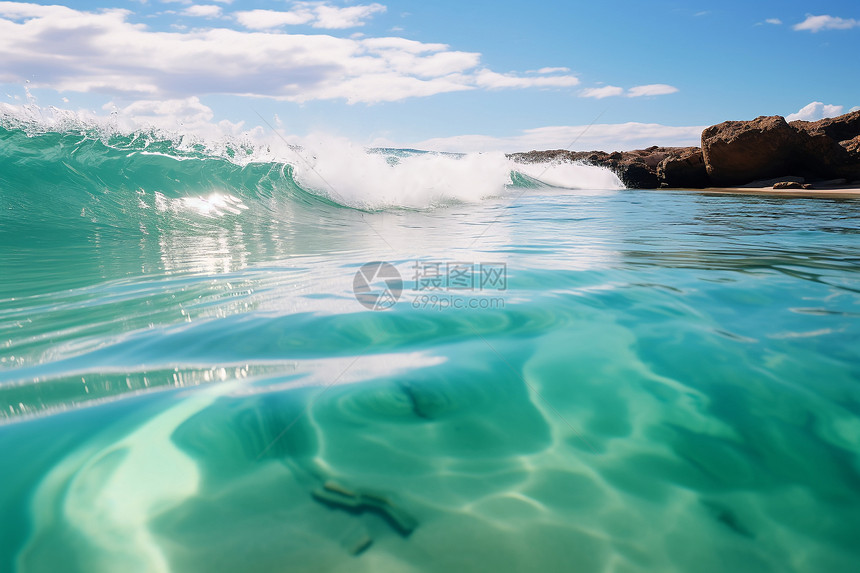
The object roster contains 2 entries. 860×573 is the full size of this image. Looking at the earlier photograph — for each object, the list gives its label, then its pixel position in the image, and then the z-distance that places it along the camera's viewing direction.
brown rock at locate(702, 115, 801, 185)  16.50
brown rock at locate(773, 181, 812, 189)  15.65
